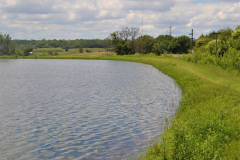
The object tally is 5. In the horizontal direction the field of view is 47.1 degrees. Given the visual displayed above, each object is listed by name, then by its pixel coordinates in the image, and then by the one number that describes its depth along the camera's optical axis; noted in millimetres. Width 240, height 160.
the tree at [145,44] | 140250
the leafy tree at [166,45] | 143875
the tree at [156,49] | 130825
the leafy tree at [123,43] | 137588
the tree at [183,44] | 140625
